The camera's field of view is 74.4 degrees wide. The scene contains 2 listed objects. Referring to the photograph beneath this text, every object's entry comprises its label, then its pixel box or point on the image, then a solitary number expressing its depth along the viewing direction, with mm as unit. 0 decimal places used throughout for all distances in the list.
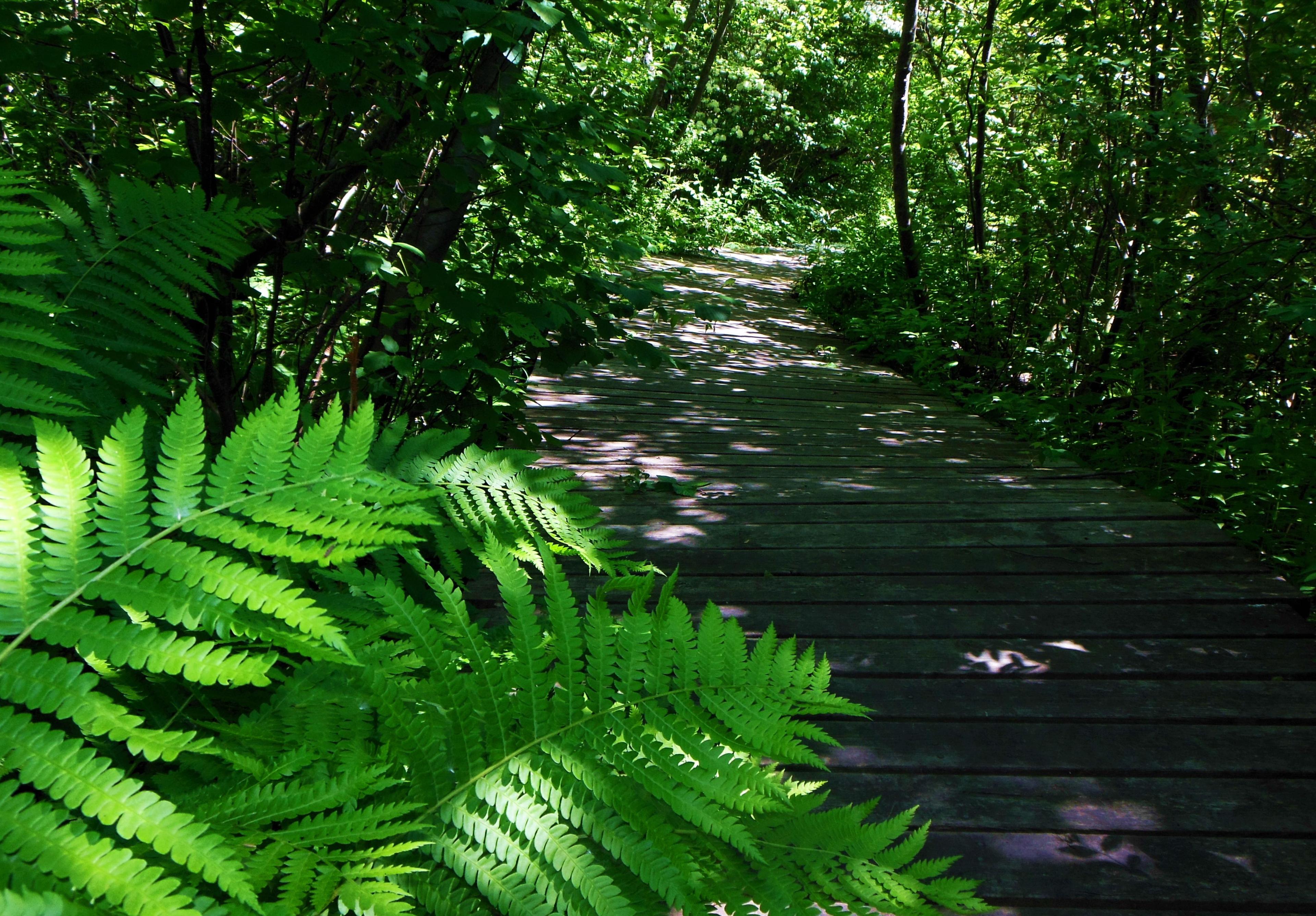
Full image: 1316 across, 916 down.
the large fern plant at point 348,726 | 647
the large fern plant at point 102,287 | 1024
